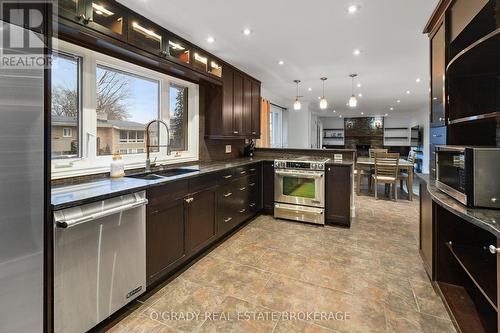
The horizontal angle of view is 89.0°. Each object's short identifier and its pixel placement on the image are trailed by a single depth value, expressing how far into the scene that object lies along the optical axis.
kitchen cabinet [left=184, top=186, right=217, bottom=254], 2.53
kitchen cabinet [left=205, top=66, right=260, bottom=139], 3.88
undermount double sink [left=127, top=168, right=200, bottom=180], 2.62
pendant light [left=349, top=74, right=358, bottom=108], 4.83
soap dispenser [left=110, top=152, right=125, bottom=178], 2.34
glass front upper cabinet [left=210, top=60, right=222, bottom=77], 3.57
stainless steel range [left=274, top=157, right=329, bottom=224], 3.79
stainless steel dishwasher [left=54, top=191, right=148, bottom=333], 1.44
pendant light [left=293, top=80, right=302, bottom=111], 5.09
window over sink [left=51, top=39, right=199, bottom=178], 2.17
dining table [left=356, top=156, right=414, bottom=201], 5.38
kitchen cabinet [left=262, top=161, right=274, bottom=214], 4.27
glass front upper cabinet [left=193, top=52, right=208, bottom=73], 3.22
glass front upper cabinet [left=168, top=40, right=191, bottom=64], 2.83
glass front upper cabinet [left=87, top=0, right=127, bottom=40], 1.96
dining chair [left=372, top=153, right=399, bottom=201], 5.33
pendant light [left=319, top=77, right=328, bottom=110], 5.05
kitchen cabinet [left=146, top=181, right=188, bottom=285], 2.05
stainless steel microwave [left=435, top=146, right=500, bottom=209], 1.43
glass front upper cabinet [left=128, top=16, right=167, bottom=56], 2.32
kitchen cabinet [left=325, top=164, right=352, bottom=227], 3.70
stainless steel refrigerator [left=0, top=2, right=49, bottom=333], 1.16
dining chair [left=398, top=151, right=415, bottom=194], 5.58
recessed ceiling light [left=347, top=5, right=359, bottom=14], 2.33
